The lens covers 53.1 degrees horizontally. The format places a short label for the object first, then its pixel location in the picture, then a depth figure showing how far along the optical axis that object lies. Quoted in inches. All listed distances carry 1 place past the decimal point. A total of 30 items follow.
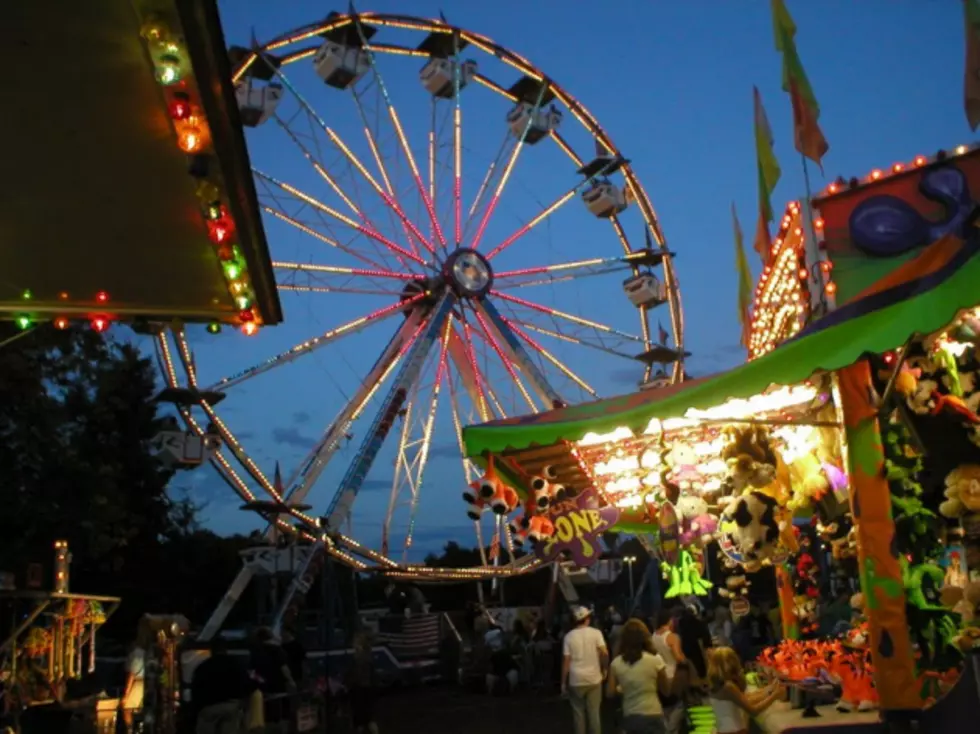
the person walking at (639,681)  238.4
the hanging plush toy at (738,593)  416.2
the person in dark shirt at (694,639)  305.4
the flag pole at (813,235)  276.7
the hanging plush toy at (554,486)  382.3
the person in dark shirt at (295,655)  392.8
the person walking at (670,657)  247.9
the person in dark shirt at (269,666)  329.1
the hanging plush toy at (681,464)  341.4
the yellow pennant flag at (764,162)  351.6
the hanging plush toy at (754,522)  307.1
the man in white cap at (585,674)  280.1
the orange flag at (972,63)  288.2
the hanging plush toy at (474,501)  363.3
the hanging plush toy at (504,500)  356.5
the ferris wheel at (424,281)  654.5
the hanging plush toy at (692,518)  353.1
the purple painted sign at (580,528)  350.9
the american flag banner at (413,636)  702.5
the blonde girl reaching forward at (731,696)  207.5
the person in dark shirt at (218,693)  255.1
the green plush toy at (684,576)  363.3
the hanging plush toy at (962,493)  241.1
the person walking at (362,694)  354.9
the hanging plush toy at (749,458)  315.9
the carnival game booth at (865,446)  217.5
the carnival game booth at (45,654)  331.6
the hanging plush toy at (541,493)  376.5
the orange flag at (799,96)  323.0
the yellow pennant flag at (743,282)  442.6
